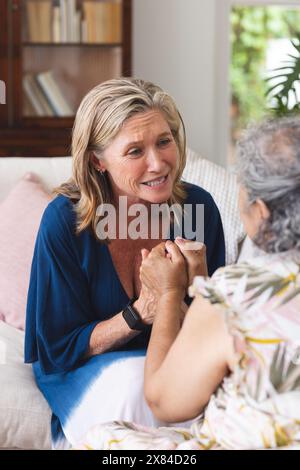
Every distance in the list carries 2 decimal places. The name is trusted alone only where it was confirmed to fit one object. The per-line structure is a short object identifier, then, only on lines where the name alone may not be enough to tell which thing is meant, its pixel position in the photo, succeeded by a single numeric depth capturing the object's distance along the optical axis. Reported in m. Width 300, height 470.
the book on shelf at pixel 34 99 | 4.32
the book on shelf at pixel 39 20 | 4.27
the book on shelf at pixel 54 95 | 4.36
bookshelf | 4.26
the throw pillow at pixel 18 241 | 2.55
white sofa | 2.04
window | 7.49
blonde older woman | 1.90
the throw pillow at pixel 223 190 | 2.78
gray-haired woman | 1.36
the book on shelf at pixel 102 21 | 4.32
